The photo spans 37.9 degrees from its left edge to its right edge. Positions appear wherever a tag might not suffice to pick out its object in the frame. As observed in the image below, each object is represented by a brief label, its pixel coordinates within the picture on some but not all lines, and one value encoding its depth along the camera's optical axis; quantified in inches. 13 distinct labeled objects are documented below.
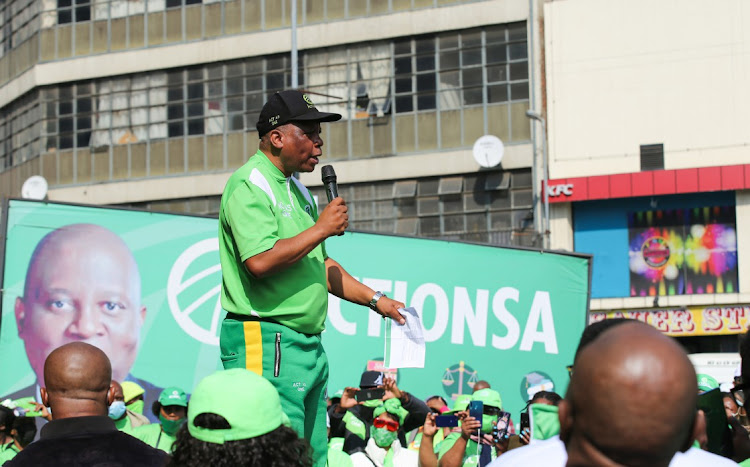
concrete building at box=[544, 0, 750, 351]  1013.8
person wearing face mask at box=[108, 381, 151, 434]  342.3
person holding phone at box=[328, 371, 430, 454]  396.2
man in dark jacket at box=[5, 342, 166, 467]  136.1
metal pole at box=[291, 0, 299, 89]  971.3
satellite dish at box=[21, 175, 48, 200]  1194.9
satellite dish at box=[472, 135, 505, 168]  1045.8
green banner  422.9
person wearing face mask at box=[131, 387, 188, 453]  335.9
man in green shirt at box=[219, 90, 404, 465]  161.8
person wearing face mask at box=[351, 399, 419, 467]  361.1
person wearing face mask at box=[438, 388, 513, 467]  294.3
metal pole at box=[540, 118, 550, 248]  1035.3
